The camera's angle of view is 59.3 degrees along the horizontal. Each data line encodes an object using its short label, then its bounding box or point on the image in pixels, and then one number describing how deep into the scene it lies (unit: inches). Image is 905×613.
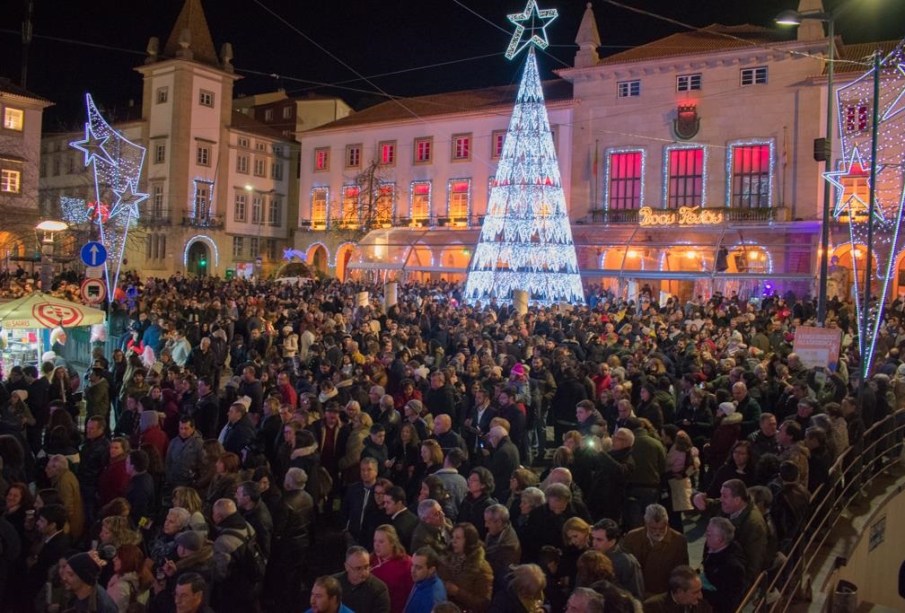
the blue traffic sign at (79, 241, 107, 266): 506.3
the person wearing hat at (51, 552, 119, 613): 180.7
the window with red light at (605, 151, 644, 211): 1435.8
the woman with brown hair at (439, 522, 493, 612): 197.6
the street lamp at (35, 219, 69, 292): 792.3
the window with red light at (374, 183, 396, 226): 1752.0
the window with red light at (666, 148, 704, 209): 1382.9
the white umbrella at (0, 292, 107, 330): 519.2
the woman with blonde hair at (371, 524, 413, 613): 203.0
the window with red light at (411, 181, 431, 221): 1716.3
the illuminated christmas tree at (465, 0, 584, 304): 990.4
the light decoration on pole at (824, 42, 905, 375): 466.3
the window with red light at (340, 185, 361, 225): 1802.5
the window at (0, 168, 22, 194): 1674.5
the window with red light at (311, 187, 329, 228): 1879.9
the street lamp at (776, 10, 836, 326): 581.3
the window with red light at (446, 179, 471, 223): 1656.0
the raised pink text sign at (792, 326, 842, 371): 510.0
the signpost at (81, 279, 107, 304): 520.4
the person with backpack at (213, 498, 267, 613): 210.7
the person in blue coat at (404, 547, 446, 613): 187.6
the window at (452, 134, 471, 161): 1657.2
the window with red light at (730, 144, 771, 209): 1322.6
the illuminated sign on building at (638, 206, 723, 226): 1330.0
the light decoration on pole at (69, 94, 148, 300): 661.3
